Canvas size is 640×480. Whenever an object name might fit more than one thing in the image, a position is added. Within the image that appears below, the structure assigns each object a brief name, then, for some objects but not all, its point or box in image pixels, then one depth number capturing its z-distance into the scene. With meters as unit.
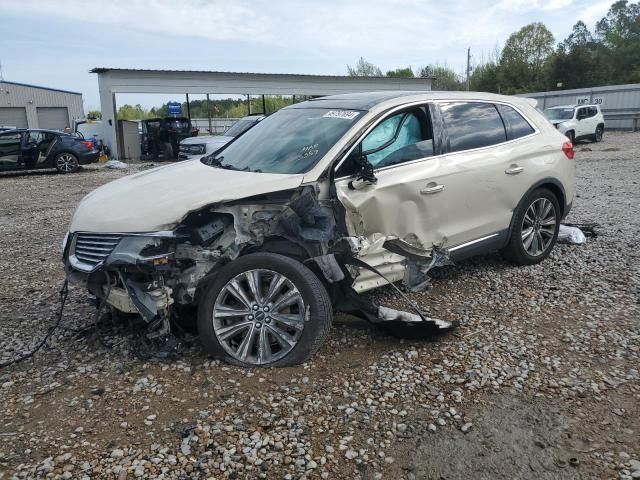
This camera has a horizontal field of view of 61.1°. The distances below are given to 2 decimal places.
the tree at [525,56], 56.12
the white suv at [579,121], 22.34
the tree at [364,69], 64.06
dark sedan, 16.84
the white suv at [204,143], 15.29
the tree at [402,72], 59.77
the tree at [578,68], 48.81
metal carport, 24.66
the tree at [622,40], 50.13
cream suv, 3.55
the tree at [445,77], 63.50
